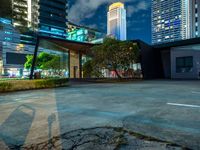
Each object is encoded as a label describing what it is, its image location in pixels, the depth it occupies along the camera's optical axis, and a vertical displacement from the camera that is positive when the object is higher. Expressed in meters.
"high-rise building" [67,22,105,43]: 94.67 +26.62
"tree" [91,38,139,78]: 18.60 +2.33
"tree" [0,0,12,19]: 8.36 +3.83
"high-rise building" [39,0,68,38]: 78.04 +30.83
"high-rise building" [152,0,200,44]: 67.30 +28.75
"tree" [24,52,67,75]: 29.79 +2.23
